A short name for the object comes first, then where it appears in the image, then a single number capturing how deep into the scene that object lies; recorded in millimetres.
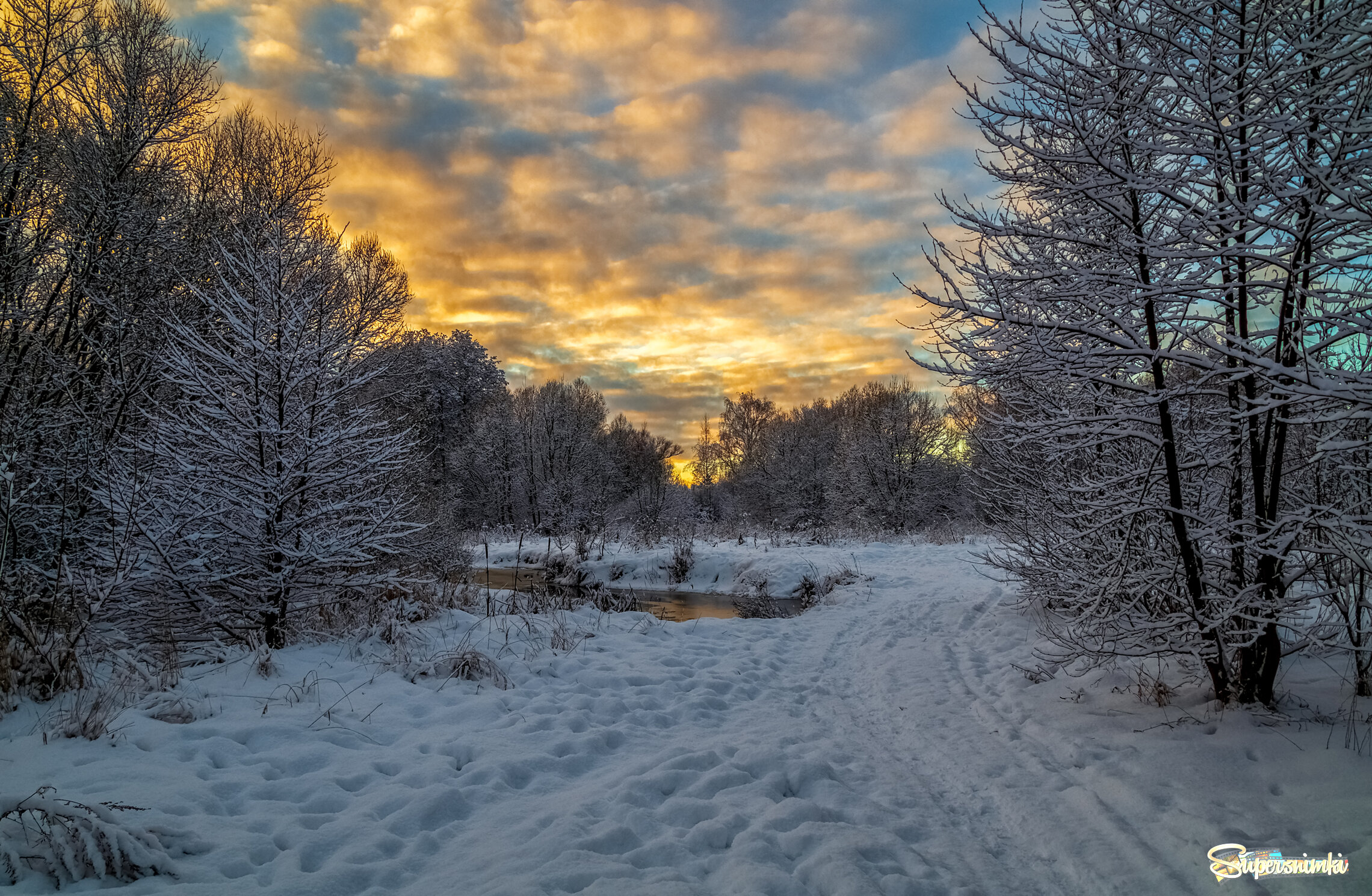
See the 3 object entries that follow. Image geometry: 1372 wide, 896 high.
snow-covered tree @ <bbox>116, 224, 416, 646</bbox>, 5996
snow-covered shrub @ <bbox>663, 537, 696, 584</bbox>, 19344
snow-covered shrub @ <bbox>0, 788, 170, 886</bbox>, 2432
